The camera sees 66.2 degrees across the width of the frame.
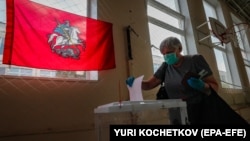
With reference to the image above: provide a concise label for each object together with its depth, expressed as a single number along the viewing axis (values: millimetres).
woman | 1034
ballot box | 807
